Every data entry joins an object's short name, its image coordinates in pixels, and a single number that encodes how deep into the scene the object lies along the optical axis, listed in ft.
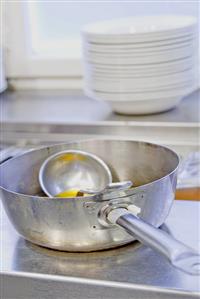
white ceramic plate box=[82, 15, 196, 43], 5.13
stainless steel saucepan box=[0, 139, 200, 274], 2.91
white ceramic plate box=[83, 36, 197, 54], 5.16
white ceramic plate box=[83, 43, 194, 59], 5.18
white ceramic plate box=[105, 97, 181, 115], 5.42
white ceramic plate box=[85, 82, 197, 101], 5.31
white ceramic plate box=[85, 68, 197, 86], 5.26
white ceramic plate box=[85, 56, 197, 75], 5.23
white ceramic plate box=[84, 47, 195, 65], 5.20
